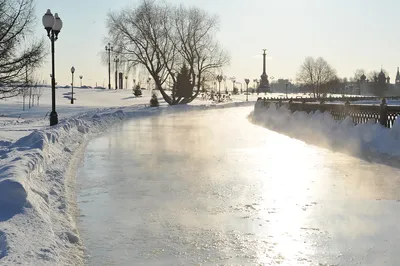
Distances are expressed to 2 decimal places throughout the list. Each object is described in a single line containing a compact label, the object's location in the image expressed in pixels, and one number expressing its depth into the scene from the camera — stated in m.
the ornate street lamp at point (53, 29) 18.62
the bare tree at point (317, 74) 121.25
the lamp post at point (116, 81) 111.45
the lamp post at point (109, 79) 96.76
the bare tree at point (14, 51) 16.56
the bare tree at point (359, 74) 187.00
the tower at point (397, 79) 187.90
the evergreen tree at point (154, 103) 55.62
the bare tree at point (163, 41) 53.31
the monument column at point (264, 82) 126.81
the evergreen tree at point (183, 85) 61.27
